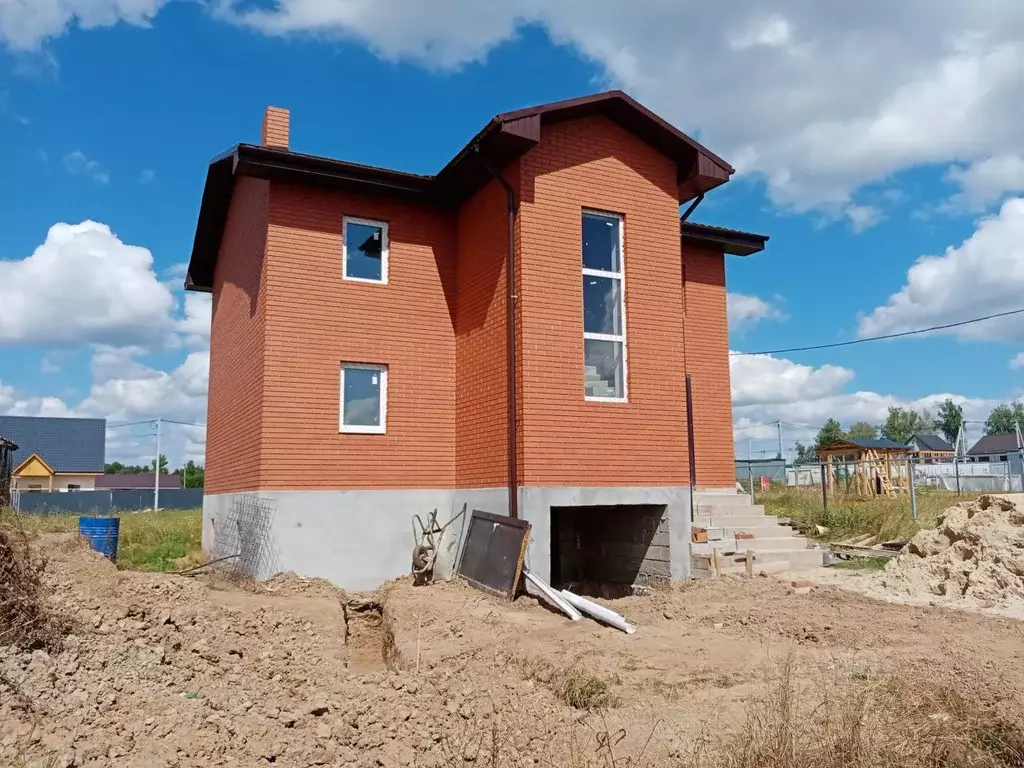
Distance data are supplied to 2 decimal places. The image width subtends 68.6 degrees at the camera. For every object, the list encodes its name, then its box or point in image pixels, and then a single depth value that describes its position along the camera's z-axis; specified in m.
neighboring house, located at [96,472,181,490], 59.25
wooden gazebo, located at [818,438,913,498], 22.80
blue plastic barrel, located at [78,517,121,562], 12.10
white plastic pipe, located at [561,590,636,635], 8.01
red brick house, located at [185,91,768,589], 9.94
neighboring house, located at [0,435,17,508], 27.50
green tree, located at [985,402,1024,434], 87.50
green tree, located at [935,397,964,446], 88.00
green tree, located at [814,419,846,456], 71.12
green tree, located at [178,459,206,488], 77.12
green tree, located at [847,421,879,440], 76.56
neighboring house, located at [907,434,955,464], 63.31
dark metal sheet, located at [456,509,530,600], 9.16
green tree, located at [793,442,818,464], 69.01
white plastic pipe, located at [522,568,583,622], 8.44
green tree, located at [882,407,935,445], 85.75
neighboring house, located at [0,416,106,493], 46.75
